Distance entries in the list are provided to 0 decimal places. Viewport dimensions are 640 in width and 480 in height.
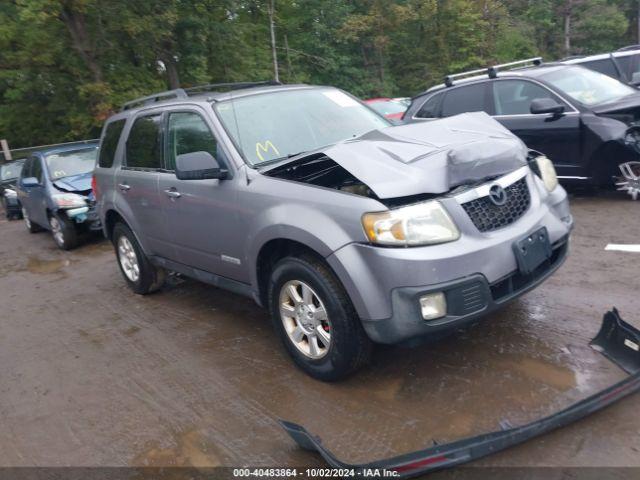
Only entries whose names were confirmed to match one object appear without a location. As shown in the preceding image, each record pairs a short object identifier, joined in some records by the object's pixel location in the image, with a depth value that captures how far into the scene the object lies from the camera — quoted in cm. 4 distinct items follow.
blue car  882
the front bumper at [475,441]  259
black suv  669
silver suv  307
